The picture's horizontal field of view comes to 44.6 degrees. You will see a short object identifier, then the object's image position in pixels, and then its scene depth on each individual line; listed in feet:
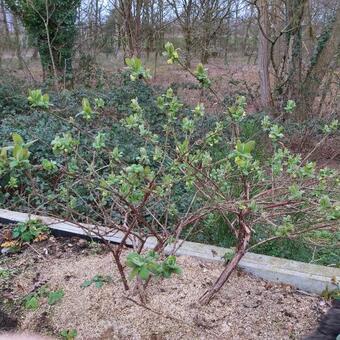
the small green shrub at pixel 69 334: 6.31
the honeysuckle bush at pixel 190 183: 5.16
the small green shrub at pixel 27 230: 6.84
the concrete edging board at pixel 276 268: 7.25
